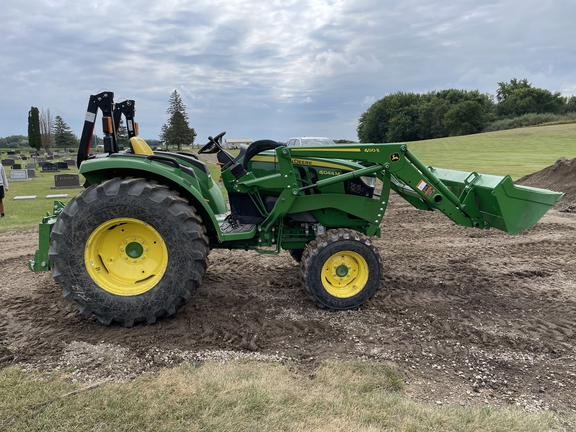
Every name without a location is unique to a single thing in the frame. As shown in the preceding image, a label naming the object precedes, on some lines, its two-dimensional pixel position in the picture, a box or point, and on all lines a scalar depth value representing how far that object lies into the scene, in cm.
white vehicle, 1935
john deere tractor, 373
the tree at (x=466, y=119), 7381
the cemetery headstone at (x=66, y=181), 1641
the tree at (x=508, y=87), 8931
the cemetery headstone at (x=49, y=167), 2530
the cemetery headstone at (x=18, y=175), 1962
